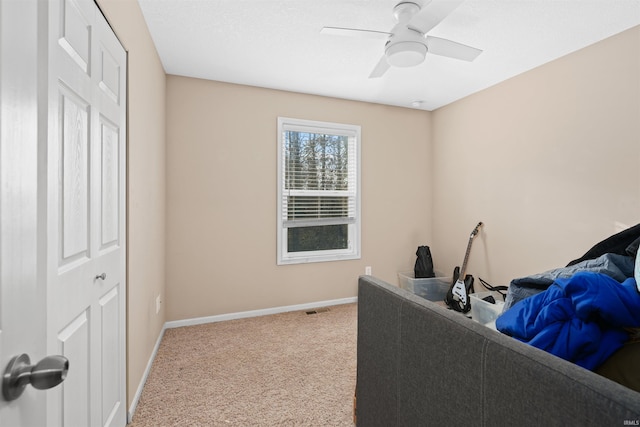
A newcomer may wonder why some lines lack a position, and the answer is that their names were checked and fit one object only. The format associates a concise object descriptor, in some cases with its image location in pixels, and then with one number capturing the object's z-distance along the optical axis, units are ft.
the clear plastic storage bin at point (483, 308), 9.20
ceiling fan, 6.30
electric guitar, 11.12
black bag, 12.73
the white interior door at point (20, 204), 1.58
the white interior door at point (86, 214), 3.30
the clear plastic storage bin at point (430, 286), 12.36
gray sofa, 2.09
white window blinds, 11.75
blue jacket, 2.60
